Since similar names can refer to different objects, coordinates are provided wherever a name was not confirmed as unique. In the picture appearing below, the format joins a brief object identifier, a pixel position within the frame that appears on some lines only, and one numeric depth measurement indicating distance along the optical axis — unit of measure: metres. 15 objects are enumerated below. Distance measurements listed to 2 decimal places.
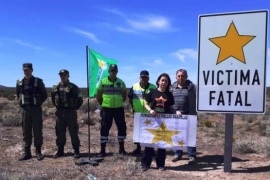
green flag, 9.05
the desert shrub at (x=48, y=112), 22.27
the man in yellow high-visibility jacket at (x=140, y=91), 9.26
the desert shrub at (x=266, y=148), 9.87
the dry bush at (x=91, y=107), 25.57
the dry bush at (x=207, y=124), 19.44
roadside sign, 6.95
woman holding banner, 7.70
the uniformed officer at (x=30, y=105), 9.34
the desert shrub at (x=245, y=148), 10.35
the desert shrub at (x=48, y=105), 30.23
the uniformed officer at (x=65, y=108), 9.37
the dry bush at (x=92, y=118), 19.11
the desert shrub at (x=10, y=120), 15.98
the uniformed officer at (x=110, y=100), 9.16
